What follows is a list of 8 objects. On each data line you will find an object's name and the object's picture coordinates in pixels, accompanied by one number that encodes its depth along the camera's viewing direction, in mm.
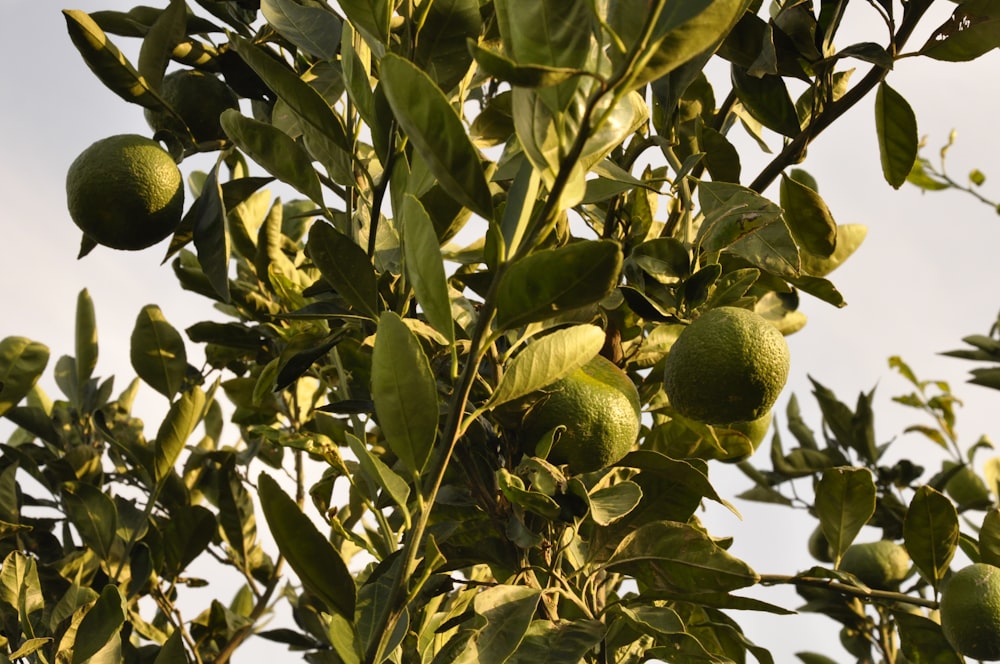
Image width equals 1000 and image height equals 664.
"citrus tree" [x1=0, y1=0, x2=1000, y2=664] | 1133
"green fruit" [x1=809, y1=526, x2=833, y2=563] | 1821
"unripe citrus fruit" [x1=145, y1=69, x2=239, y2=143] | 1386
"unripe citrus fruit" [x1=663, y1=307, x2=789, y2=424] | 1276
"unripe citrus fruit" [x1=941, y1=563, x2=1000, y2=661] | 1336
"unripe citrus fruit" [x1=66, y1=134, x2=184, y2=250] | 1352
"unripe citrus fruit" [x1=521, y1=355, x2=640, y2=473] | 1274
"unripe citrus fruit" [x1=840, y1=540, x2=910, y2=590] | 1668
